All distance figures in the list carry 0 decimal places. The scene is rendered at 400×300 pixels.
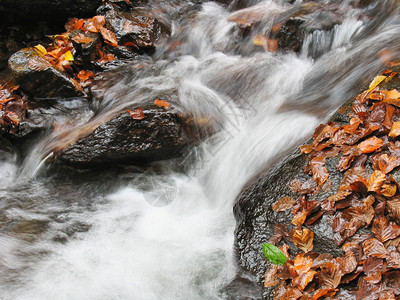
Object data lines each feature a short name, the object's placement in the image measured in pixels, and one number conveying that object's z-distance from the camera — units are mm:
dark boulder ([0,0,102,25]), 6324
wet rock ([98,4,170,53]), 6258
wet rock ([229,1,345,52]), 5477
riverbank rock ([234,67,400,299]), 2502
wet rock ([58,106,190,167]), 4176
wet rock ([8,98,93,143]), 5051
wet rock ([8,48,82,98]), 5195
